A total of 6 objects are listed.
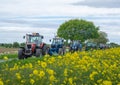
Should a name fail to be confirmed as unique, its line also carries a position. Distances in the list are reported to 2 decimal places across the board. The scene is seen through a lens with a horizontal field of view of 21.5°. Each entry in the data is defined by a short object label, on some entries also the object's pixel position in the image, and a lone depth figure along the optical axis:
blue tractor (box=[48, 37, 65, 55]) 25.61
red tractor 21.82
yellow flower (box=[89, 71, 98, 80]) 7.37
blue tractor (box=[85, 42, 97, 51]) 36.77
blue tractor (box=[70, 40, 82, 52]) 29.20
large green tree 72.46
